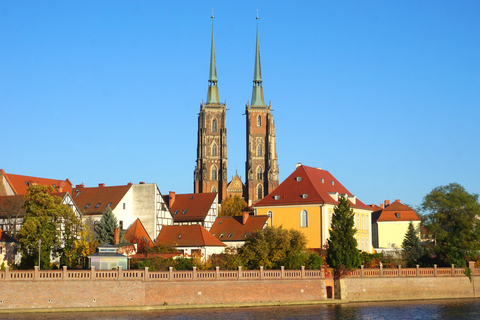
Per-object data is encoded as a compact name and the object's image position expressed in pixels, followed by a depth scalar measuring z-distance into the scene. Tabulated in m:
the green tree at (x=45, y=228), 61.59
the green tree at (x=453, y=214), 80.50
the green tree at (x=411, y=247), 73.12
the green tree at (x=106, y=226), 73.31
